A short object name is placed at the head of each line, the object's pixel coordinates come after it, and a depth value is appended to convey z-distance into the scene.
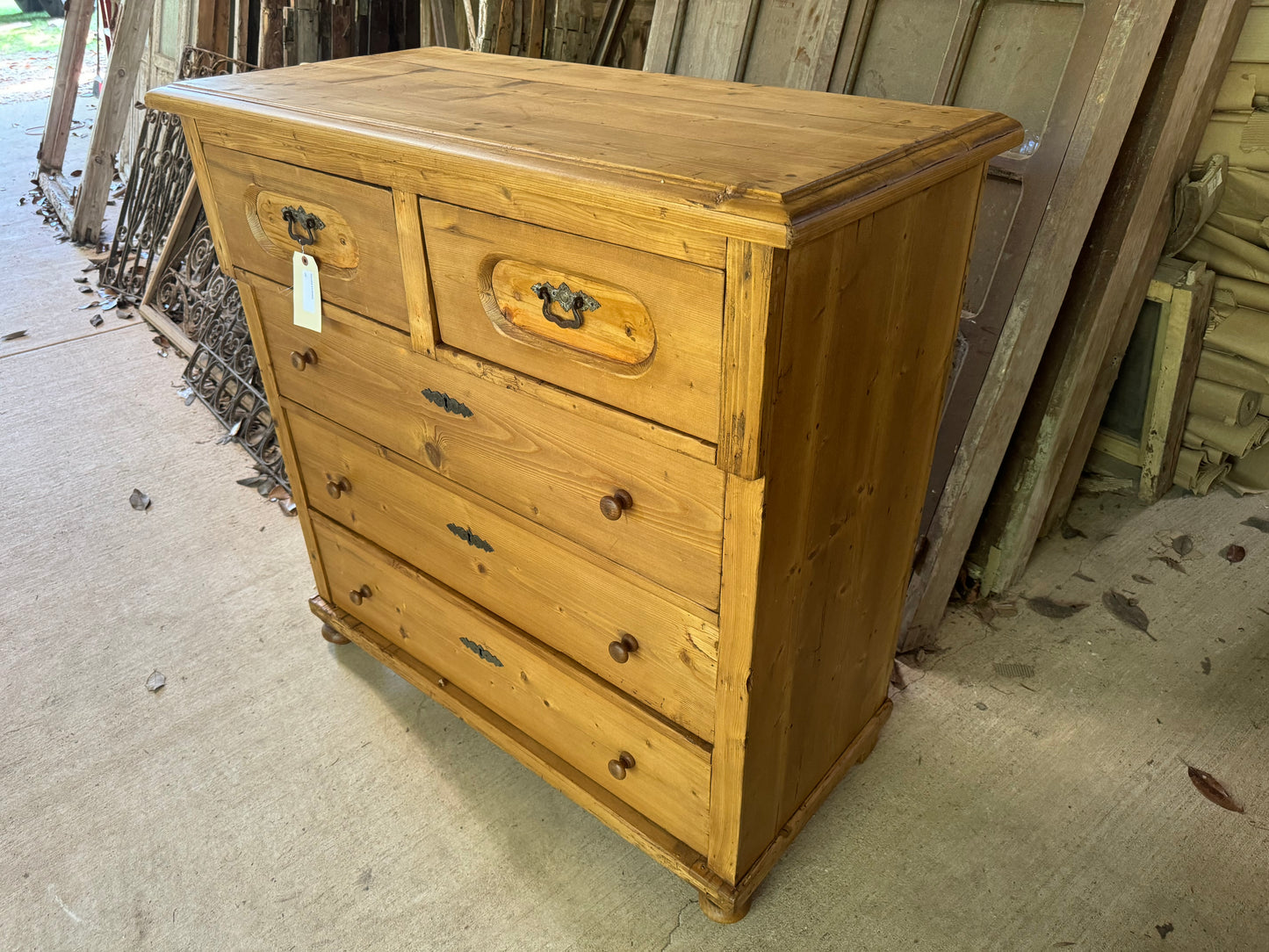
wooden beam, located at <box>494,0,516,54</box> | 2.81
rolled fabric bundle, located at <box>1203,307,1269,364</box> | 2.40
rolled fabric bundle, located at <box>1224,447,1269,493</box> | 2.73
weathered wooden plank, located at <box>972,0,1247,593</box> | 1.75
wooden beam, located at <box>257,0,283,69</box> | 3.43
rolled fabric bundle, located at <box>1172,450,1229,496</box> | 2.71
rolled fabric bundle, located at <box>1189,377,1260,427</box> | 2.51
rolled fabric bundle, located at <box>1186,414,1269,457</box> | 2.60
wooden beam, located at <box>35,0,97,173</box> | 5.07
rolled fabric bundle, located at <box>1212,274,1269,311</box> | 2.36
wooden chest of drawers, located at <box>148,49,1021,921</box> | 1.06
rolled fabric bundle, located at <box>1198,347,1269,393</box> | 2.45
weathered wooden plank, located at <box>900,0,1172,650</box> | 1.68
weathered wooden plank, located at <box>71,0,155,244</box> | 4.47
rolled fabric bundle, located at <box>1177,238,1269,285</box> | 2.33
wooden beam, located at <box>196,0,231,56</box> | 3.92
